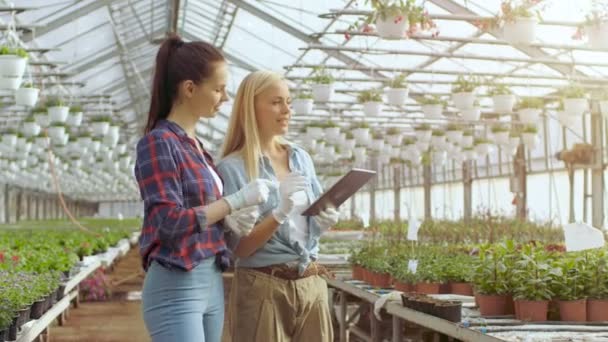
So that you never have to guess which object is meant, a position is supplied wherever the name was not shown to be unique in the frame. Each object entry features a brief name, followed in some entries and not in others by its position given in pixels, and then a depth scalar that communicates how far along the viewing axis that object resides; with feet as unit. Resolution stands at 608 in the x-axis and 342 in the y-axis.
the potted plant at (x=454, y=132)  47.01
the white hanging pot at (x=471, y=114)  34.62
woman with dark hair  6.59
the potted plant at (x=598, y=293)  11.98
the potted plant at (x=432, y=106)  37.52
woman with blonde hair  7.57
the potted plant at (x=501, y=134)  44.98
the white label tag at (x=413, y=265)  15.62
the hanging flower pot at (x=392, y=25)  20.93
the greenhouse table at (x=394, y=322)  11.56
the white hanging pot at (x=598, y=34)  22.07
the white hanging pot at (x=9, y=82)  25.63
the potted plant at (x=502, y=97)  32.99
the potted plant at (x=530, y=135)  43.60
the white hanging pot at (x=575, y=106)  32.01
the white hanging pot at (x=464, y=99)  32.81
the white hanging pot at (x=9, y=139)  51.55
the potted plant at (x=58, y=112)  38.37
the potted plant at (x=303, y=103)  36.35
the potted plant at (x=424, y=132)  47.65
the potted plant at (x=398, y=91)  32.63
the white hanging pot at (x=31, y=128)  44.75
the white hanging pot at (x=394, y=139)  50.57
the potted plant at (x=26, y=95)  30.83
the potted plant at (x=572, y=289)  11.99
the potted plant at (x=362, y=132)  48.85
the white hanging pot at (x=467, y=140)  48.93
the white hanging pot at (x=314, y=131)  48.21
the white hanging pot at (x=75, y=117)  43.73
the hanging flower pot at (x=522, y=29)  21.58
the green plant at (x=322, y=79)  34.24
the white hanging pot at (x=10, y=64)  25.40
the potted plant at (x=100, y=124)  49.80
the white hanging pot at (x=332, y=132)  48.26
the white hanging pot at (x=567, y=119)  33.64
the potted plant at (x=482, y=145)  51.29
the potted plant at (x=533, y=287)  12.03
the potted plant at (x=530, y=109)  36.01
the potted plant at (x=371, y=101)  37.88
